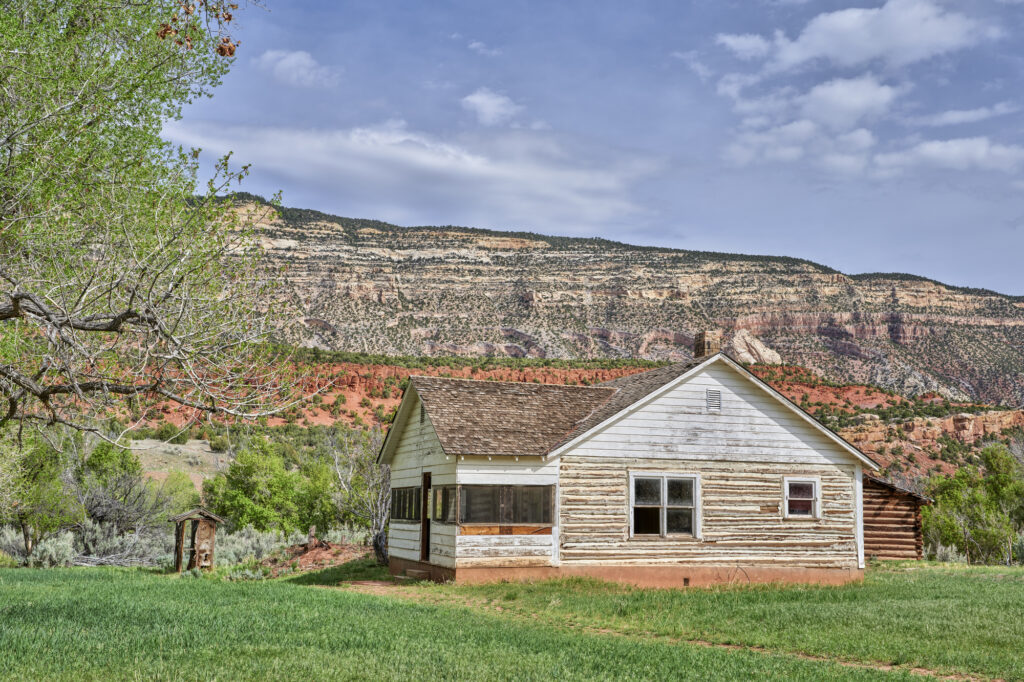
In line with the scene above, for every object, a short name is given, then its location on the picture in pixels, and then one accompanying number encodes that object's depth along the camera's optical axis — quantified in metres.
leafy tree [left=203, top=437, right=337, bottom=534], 36.19
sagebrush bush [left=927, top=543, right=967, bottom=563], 34.78
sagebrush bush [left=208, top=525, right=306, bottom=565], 30.83
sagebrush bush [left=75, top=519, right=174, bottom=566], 31.75
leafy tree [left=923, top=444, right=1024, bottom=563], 35.12
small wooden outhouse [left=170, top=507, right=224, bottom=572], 27.23
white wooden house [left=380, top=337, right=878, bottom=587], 21.52
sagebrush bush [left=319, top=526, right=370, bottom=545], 31.88
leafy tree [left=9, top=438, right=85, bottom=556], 30.08
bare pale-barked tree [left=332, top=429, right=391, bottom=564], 30.25
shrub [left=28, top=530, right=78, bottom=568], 29.78
